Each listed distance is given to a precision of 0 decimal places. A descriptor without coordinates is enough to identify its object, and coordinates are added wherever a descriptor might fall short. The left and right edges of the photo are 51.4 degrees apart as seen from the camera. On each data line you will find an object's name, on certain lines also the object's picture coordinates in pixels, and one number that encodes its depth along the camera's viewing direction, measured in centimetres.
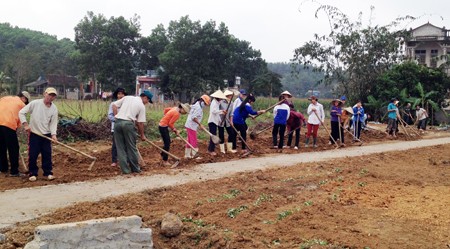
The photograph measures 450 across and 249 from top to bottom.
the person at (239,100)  1159
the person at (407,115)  2126
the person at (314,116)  1299
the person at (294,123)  1298
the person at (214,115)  1074
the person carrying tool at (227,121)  1108
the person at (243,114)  1129
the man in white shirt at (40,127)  761
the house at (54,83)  4848
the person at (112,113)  888
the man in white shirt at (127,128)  813
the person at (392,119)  1728
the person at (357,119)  1535
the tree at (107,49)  3762
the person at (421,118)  2156
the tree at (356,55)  2602
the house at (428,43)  3561
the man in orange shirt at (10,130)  803
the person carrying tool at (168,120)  945
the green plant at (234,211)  572
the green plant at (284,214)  567
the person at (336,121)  1359
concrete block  436
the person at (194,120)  1005
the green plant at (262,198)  631
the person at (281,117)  1210
